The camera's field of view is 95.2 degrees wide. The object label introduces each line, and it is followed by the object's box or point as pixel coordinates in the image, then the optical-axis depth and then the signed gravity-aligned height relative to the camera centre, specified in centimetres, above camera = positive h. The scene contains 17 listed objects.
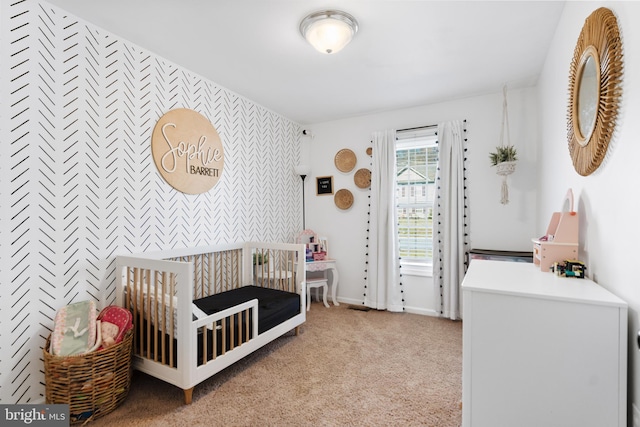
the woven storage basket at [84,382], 157 -93
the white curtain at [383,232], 343 -22
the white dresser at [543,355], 95 -49
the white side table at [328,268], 352 -67
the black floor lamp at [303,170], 385 +57
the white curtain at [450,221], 309 -8
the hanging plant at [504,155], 272 +55
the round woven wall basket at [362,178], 364 +45
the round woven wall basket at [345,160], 374 +69
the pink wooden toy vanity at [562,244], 144 -15
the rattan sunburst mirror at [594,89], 107 +53
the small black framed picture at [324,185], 391 +38
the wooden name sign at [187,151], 236 +53
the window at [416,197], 342 +20
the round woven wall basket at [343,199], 377 +19
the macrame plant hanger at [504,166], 272 +45
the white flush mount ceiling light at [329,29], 179 +117
